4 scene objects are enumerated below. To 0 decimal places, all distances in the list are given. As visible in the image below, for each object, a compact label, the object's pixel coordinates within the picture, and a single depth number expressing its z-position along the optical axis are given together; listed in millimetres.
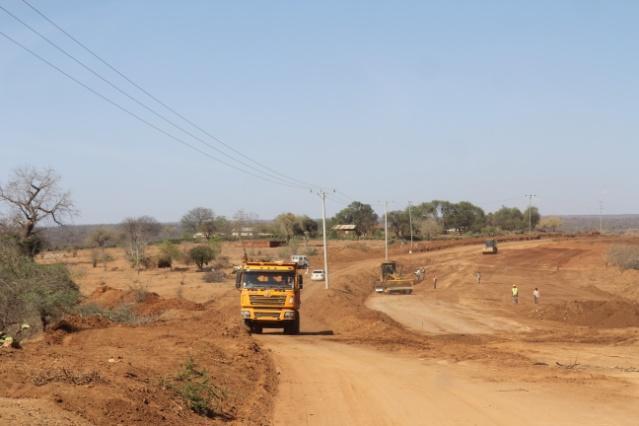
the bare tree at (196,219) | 175075
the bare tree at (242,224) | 156250
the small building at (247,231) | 172312
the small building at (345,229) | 178200
